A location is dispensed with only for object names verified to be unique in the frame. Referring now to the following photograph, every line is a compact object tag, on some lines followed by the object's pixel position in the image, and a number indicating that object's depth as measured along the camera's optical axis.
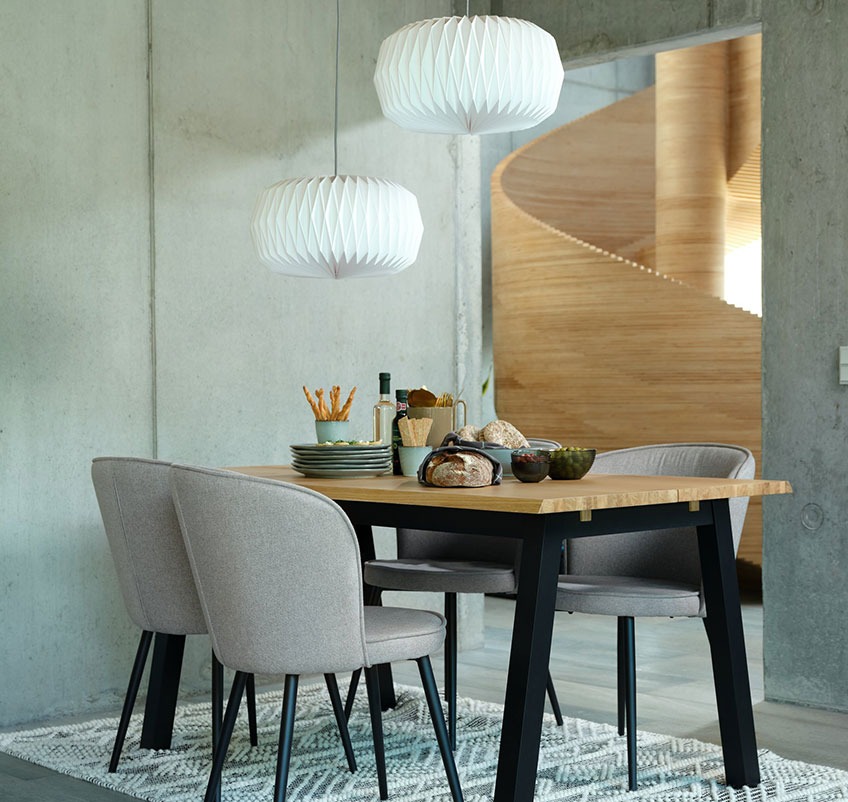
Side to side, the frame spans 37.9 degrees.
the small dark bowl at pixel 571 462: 3.15
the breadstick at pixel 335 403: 3.65
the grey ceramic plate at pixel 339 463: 3.38
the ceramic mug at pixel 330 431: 3.62
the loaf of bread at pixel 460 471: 2.96
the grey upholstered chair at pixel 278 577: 2.62
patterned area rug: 3.16
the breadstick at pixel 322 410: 3.64
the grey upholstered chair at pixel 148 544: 3.10
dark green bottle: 3.49
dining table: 2.67
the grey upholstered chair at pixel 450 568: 3.72
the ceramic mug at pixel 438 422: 3.49
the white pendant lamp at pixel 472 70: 3.18
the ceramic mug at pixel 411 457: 3.40
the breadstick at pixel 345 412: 3.65
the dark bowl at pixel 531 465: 3.08
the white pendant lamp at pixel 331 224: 3.61
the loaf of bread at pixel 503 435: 3.26
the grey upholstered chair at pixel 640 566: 3.26
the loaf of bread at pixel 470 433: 3.31
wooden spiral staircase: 6.17
